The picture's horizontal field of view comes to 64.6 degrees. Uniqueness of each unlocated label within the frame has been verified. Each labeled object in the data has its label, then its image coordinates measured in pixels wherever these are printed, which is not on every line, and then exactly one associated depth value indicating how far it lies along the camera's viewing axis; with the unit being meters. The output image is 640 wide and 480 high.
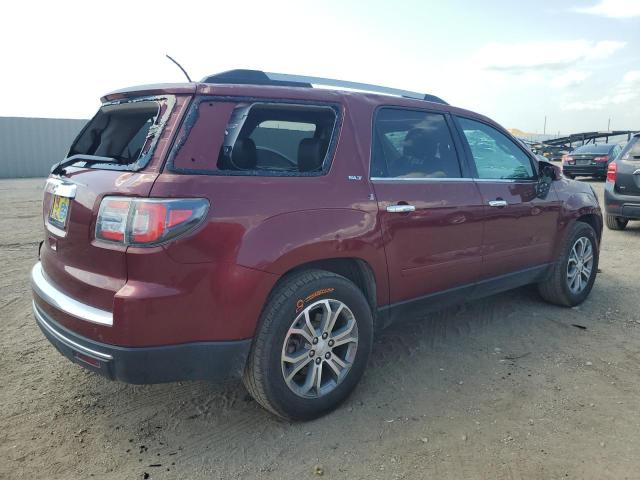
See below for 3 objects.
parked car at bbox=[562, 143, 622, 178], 17.17
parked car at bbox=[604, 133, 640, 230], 7.65
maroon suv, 2.29
